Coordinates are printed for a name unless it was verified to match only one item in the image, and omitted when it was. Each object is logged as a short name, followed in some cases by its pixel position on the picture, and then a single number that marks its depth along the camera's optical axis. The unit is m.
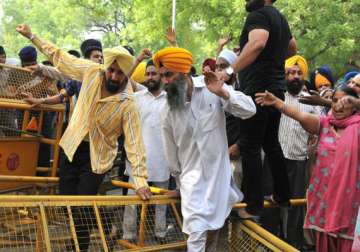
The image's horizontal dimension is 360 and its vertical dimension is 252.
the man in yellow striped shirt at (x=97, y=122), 4.06
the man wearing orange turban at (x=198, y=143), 3.64
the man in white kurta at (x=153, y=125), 5.50
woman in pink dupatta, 3.74
